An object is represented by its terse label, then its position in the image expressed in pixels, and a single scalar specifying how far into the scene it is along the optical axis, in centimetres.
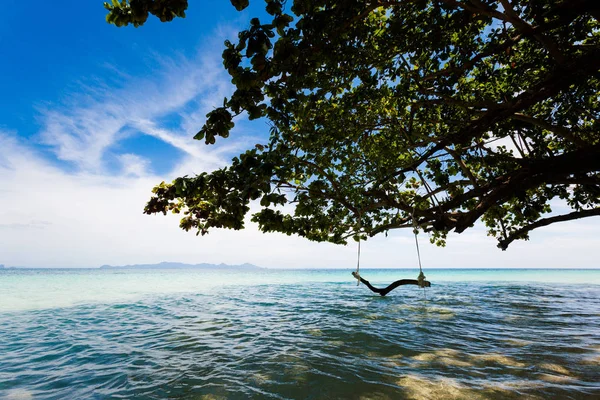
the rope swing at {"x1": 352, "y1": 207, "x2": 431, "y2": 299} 745
